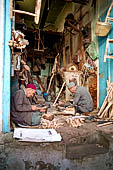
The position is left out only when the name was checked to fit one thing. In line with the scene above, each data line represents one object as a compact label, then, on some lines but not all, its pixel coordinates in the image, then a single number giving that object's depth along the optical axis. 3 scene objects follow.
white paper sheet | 2.62
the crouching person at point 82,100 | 5.11
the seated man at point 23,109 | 3.52
